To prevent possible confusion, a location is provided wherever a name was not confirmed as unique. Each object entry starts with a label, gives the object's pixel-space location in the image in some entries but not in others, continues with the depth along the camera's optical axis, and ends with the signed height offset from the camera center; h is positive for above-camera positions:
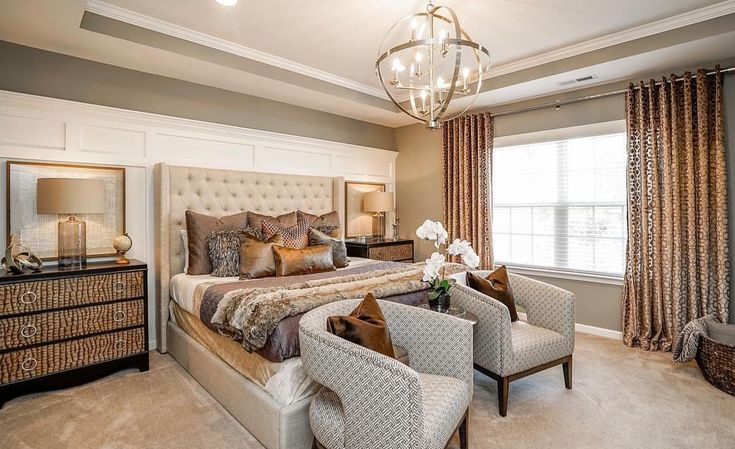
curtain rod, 3.25 +1.27
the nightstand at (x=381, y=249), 4.65 -0.31
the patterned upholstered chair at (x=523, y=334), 2.38 -0.74
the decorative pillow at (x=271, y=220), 3.68 +0.05
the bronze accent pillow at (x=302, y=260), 3.15 -0.29
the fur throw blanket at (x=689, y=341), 2.95 -0.91
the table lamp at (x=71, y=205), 2.76 +0.15
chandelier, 2.13 +1.54
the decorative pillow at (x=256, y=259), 3.09 -0.28
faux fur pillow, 3.19 -0.23
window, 3.90 +0.21
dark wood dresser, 2.54 -0.71
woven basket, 2.65 -0.99
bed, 1.99 -0.12
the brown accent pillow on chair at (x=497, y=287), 2.74 -0.45
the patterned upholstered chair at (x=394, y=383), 1.39 -0.66
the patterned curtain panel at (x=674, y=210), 3.22 +0.11
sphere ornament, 3.16 -0.17
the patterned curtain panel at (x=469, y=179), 4.69 +0.55
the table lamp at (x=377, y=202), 5.14 +0.30
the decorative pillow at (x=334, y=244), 3.62 -0.19
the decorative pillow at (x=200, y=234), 3.28 -0.08
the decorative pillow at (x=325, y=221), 4.04 +0.04
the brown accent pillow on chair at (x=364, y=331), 1.67 -0.47
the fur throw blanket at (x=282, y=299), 1.99 -0.43
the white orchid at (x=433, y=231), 2.41 -0.04
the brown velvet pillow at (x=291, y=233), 3.45 -0.08
